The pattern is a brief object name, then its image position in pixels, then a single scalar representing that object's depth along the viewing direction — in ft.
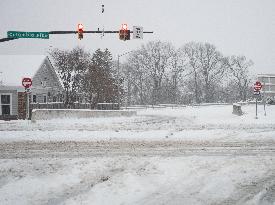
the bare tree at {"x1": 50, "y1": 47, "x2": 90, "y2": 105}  127.21
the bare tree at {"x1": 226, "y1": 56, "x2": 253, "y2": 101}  278.62
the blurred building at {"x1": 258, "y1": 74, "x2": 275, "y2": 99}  260.93
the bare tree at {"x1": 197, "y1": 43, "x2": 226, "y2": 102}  258.29
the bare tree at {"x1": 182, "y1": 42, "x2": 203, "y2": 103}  265.26
